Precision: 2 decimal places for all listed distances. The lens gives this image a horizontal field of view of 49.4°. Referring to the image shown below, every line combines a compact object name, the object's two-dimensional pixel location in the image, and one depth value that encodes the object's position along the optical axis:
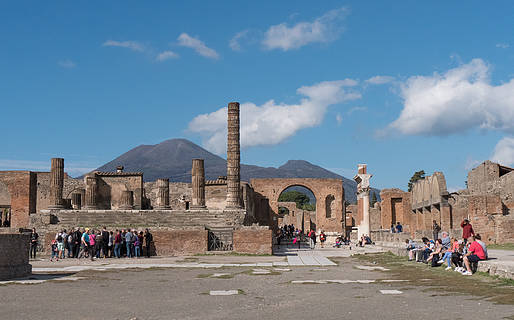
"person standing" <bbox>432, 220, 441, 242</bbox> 23.86
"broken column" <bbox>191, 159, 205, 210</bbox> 29.68
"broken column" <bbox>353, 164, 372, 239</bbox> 31.88
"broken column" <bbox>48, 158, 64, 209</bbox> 30.02
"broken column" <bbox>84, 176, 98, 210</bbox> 34.72
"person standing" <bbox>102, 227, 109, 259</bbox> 20.73
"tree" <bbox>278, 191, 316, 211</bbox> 130.59
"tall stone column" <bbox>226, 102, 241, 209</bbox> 28.47
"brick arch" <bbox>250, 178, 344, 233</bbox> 49.84
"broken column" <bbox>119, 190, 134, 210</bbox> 34.28
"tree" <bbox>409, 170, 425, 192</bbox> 79.37
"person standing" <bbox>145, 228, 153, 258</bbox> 21.25
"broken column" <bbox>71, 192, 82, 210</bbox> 36.94
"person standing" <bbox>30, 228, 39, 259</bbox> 21.88
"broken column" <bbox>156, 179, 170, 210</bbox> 32.49
